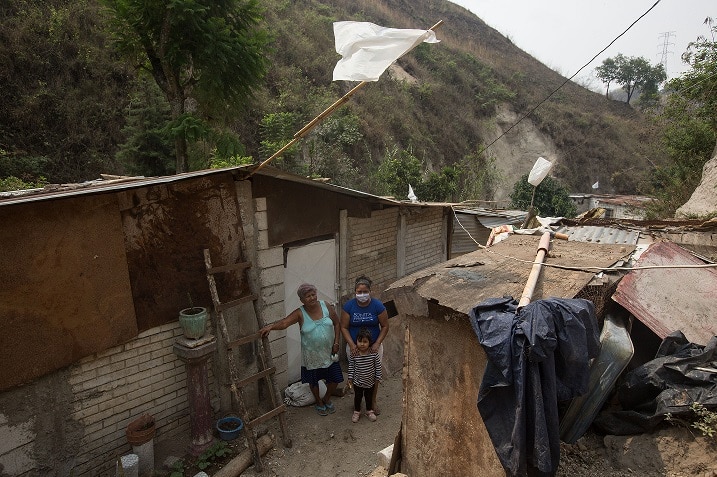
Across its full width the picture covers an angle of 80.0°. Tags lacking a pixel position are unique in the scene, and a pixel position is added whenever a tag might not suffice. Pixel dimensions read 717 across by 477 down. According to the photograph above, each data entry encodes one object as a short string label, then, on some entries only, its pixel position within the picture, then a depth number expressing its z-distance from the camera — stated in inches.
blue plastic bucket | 195.3
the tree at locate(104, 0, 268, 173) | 311.6
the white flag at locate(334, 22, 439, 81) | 154.3
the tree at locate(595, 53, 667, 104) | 1488.7
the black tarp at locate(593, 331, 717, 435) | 110.4
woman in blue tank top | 207.8
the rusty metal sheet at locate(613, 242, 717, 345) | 141.6
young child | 203.9
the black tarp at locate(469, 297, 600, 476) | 92.9
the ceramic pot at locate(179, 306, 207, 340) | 180.2
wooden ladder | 180.9
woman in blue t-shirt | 205.2
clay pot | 169.3
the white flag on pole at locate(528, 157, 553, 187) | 302.7
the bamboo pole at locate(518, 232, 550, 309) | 109.6
